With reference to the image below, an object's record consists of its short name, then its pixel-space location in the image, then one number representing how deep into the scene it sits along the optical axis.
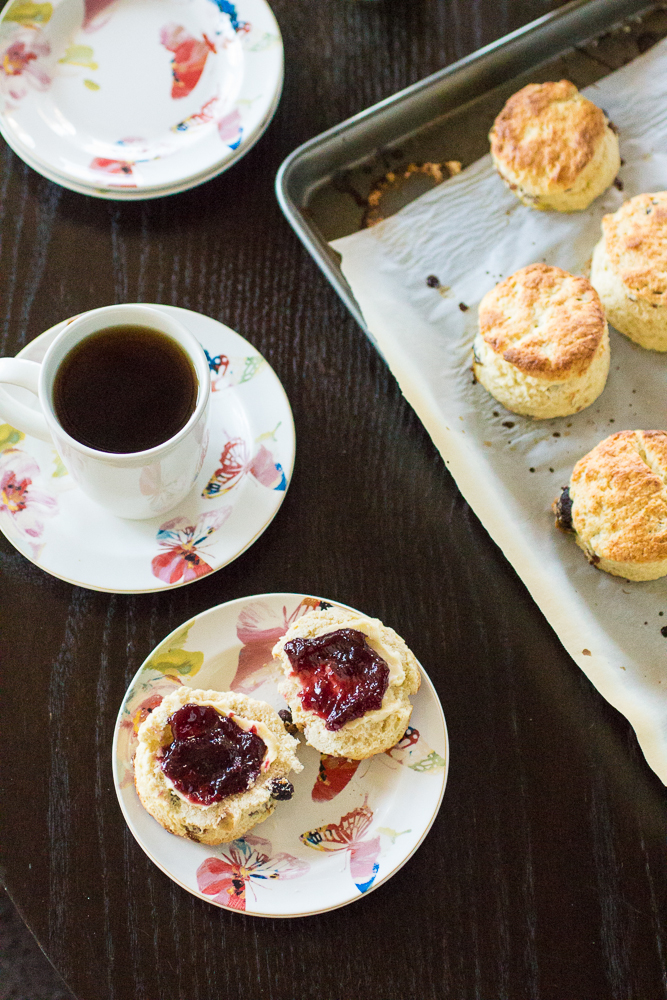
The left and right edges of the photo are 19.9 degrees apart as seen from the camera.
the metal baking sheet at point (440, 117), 0.99
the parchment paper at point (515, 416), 0.93
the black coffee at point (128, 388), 0.87
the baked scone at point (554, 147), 0.98
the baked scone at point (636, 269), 0.96
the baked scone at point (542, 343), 0.94
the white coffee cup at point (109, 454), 0.86
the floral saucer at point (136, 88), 0.96
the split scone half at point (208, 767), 0.86
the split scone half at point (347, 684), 0.88
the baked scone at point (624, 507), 0.93
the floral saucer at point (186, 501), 0.90
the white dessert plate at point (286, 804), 0.87
